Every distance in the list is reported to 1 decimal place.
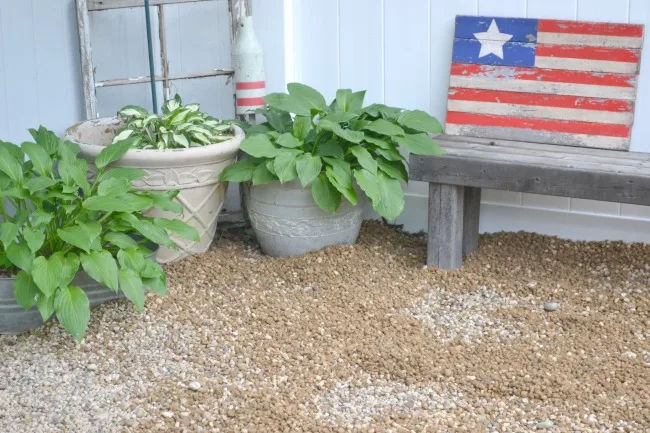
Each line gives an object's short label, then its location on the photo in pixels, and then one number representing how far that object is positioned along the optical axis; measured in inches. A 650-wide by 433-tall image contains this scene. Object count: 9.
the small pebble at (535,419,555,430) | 111.4
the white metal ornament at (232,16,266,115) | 169.2
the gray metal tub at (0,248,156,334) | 136.9
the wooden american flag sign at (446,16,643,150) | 151.1
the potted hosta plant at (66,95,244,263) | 153.3
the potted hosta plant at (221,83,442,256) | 151.3
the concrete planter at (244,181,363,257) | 158.4
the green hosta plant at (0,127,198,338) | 128.8
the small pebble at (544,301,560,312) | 140.7
